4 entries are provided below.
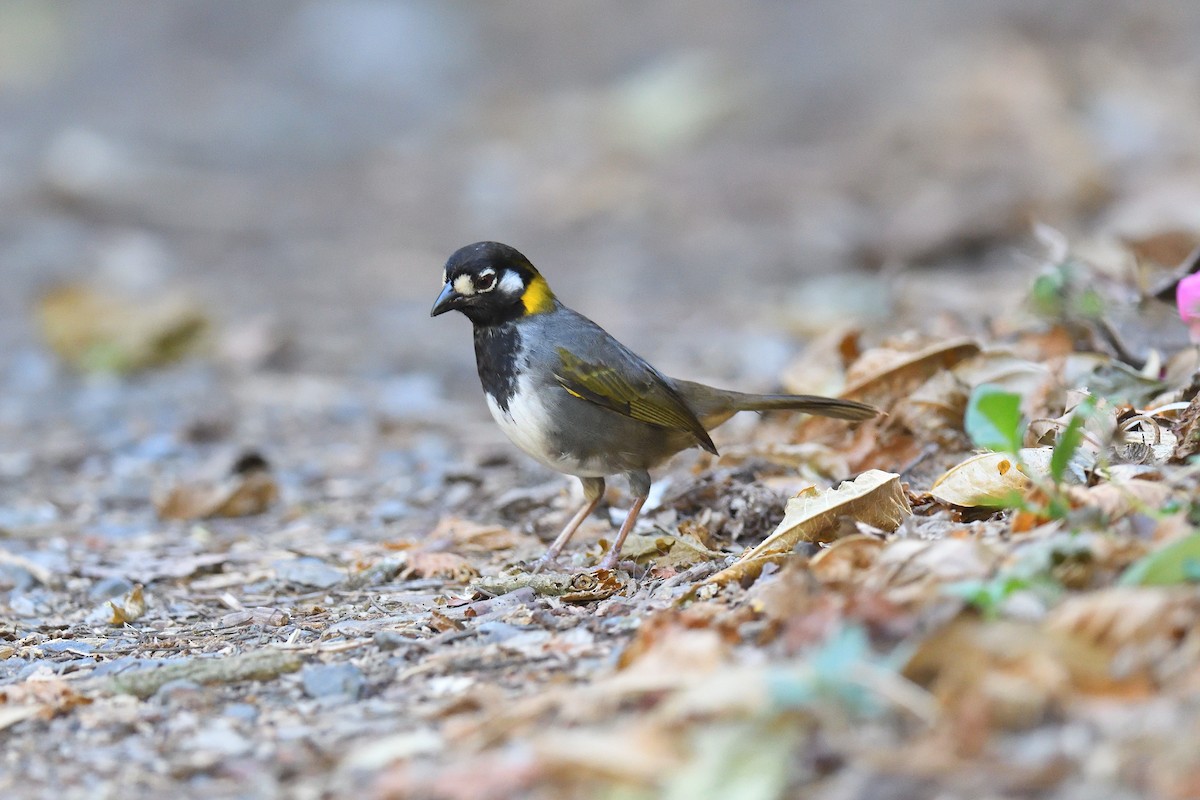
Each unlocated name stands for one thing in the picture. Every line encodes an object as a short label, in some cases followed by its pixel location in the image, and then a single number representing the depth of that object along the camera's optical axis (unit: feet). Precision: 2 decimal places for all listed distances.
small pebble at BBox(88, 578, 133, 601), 32.04
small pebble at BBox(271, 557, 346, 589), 31.89
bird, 32.37
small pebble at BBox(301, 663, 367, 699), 21.48
